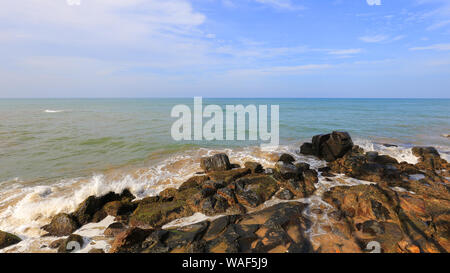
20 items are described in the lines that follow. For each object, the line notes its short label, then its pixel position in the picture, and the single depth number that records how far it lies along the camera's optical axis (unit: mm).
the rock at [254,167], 10700
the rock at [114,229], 6355
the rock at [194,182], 9126
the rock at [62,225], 6465
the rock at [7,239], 5921
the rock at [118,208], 7290
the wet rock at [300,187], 8359
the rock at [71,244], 5656
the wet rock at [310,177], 9215
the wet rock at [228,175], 9602
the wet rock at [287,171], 9406
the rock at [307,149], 14286
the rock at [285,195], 8141
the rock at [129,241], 5332
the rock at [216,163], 11195
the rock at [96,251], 5588
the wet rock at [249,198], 7719
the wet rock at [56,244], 5869
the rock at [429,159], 11148
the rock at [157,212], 6789
